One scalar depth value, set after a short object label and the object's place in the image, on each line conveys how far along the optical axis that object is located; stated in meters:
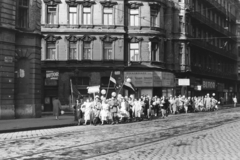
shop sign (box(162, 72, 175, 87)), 42.72
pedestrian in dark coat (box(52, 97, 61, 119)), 27.44
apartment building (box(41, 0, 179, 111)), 40.88
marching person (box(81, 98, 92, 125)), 23.91
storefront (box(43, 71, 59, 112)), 40.81
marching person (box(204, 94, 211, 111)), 45.14
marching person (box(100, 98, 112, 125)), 24.05
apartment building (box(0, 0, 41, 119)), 25.77
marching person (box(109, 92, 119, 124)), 24.78
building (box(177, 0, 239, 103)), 48.22
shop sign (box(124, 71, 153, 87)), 41.47
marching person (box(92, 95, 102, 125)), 24.14
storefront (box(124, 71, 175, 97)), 41.50
